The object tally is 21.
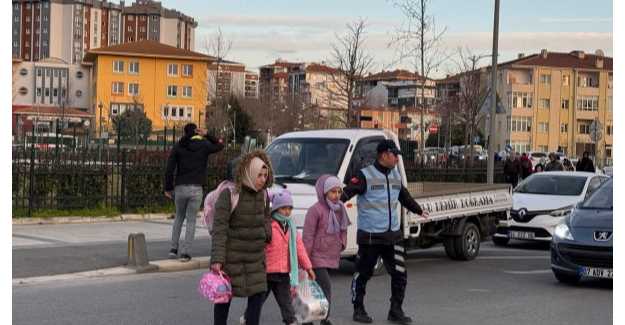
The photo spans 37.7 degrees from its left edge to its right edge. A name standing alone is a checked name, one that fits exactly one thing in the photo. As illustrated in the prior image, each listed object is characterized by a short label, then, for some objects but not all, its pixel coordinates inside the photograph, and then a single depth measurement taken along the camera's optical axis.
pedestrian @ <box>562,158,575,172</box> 36.72
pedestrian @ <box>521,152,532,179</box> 32.19
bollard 13.36
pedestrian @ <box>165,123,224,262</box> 13.93
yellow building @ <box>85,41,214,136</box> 102.69
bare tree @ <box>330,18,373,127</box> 30.86
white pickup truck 12.91
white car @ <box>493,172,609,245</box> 18.06
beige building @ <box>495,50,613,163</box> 112.25
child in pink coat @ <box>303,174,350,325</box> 9.45
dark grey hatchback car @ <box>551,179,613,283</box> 12.14
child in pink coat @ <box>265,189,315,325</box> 8.12
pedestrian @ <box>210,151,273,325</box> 7.37
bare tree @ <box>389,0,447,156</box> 29.02
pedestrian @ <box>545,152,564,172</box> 30.56
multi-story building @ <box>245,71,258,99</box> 161.99
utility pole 23.92
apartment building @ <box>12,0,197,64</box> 169.75
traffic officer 9.75
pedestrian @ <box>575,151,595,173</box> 30.71
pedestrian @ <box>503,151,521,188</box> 30.78
